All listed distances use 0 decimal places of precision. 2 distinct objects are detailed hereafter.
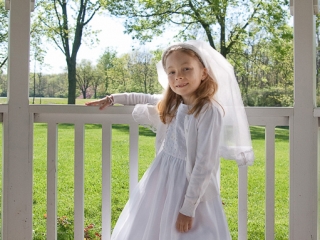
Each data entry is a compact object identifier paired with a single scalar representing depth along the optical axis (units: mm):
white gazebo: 2068
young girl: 1807
